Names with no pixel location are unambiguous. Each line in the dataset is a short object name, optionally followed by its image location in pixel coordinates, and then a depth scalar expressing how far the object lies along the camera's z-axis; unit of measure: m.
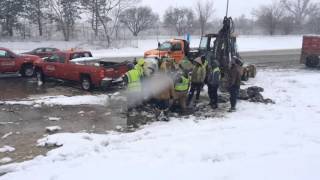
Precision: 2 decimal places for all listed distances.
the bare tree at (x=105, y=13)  34.53
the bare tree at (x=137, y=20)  47.19
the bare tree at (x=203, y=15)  50.91
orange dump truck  14.22
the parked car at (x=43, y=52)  17.36
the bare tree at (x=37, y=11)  33.98
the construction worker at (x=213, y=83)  8.67
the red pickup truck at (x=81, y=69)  10.53
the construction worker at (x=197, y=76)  8.85
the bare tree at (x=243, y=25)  55.06
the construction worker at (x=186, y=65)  8.94
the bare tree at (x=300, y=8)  73.14
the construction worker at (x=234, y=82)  8.62
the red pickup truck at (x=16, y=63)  12.81
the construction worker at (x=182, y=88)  8.18
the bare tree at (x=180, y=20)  51.23
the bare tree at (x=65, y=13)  35.04
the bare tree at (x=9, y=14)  32.18
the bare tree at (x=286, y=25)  50.58
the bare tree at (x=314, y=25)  57.37
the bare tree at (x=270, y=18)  49.89
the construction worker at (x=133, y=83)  7.67
